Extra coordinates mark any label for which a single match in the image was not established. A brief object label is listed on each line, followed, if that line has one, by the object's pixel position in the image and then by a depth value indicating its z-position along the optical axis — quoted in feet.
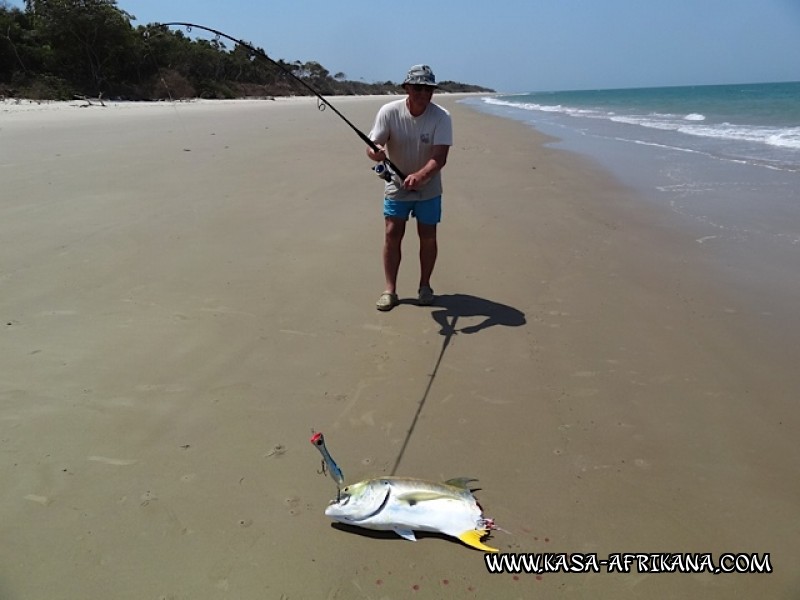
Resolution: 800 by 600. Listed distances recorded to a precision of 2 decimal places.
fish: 6.38
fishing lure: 6.70
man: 11.93
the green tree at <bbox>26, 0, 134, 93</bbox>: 93.15
